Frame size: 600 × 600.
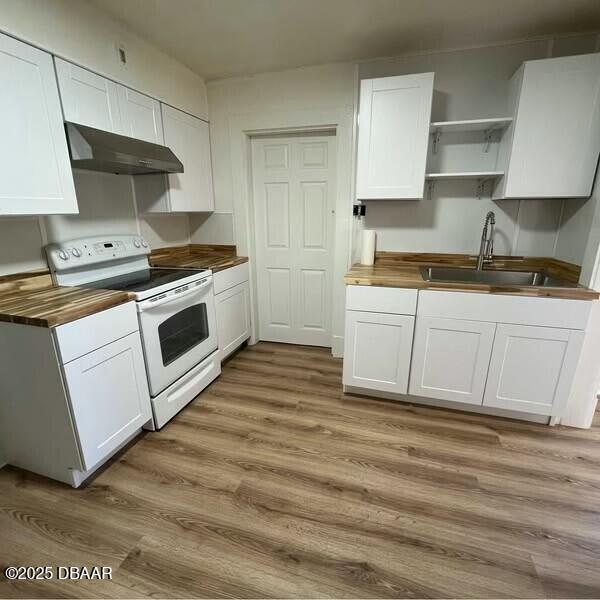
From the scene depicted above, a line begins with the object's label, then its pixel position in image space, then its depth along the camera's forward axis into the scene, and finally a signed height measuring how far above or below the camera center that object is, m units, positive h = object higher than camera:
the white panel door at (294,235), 2.81 -0.20
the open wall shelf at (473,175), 2.09 +0.26
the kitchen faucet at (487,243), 2.26 -0.21
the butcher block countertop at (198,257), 2.54 -0.39
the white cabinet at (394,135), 2.04 +0.51
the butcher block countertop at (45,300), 1.33 -0.41
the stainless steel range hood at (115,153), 1.64 +0.33
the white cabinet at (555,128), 1.82 +0.50
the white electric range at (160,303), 1.83 -0.55
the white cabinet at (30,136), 1.39 +0.35
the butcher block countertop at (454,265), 1.79 -0.40
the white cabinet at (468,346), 1.84 -0.81
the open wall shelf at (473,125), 2.02 +0.58
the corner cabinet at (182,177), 2.35 +0.28
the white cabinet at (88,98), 1.62 +0.61
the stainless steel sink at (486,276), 2.28 -0.45
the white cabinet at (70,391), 1.38 -0.83
